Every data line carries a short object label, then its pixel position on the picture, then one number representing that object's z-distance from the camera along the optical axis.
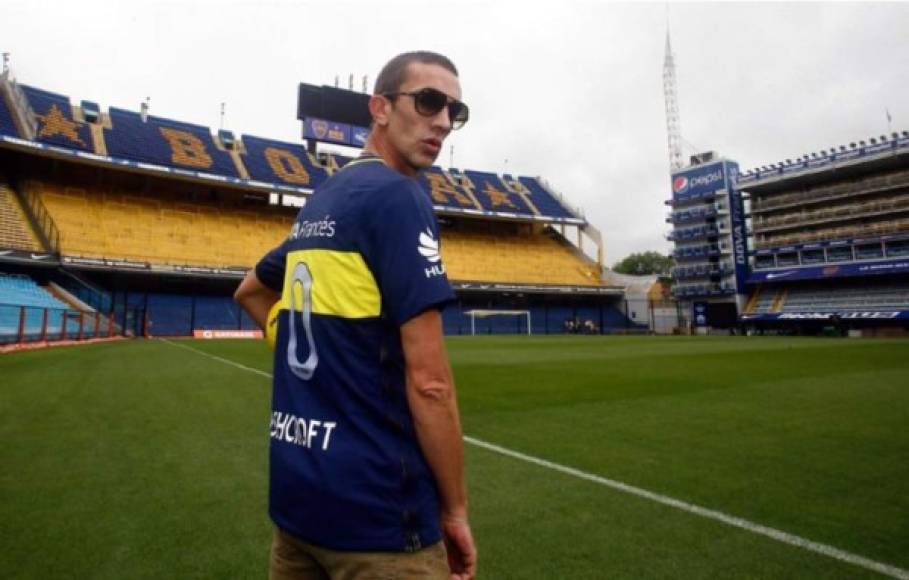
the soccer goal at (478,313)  45.69
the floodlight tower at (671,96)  88.75
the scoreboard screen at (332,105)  43.47
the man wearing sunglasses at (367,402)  1.30
